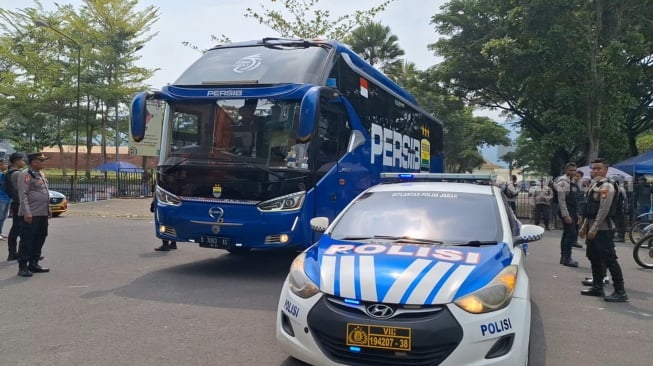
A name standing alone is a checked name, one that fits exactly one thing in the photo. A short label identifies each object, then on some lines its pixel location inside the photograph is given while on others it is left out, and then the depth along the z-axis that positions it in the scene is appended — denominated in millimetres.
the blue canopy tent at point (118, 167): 37000
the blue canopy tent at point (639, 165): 19808
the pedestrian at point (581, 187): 10977
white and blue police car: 3721
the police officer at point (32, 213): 8227
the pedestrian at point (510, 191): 17048
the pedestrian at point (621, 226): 10691
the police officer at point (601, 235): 7353
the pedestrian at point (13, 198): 9203
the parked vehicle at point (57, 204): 19750
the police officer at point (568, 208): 10219
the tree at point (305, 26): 24953
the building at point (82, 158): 65188
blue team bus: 7879
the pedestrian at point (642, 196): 18891
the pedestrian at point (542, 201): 15336
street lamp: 27712
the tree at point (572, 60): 19688
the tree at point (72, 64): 36719
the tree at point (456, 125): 29234
